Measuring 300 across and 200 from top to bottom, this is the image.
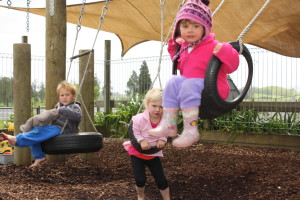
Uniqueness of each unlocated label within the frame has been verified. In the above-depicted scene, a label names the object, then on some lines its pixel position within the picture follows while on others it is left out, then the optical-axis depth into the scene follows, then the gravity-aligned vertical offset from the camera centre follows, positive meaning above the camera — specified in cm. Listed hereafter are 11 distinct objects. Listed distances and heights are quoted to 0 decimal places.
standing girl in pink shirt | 316 -41
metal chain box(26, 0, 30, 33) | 702 +132
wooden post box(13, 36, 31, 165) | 561 +13
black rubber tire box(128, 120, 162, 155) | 326 -42
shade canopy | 650 +134
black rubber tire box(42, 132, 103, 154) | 407 -52
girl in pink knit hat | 241 +14
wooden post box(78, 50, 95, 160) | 605 +3
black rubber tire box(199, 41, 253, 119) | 232 -3
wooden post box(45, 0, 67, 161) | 530 +58
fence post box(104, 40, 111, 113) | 967 +40
